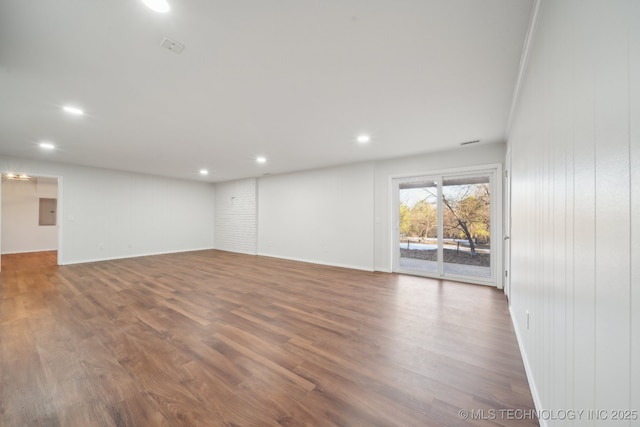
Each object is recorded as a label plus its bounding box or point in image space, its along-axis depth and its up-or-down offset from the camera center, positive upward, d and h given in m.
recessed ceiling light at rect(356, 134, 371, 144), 3.79 +1.27
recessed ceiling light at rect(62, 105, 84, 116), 2.78 +1.26
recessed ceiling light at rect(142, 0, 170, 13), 1.43 +1.29
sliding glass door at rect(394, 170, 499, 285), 4.29 -0.22
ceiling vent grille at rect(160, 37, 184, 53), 1.75 +1.29
